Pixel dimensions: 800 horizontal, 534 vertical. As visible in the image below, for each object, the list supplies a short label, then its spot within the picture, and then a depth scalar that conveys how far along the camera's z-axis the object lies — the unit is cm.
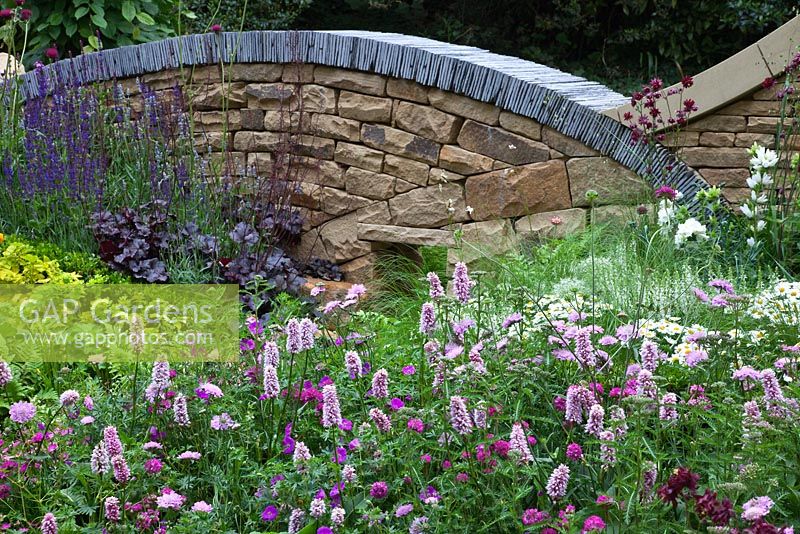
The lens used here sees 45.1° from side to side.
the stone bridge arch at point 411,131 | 492
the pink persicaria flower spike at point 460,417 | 198
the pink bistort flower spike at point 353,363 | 225
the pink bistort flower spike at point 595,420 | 196
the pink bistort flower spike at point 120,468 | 206
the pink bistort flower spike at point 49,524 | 197
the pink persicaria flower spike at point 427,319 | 231
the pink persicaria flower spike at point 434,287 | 235
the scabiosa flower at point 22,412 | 234
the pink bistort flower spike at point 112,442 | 205
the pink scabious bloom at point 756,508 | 150
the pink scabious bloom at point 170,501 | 213
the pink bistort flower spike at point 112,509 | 206
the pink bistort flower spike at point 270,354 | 237
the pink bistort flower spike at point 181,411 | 238
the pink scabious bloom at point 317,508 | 200
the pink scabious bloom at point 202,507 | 212
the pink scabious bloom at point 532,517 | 188
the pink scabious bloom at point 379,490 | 212
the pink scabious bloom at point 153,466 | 233
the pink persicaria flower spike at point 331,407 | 204
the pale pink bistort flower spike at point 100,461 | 209
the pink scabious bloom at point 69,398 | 244
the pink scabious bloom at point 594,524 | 176
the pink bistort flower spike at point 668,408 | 212
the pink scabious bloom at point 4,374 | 226
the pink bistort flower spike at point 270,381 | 229
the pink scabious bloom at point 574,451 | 203
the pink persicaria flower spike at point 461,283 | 234
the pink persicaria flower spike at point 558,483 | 188
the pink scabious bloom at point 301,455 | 199
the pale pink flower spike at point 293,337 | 228
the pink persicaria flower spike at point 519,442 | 194
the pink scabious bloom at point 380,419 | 219
